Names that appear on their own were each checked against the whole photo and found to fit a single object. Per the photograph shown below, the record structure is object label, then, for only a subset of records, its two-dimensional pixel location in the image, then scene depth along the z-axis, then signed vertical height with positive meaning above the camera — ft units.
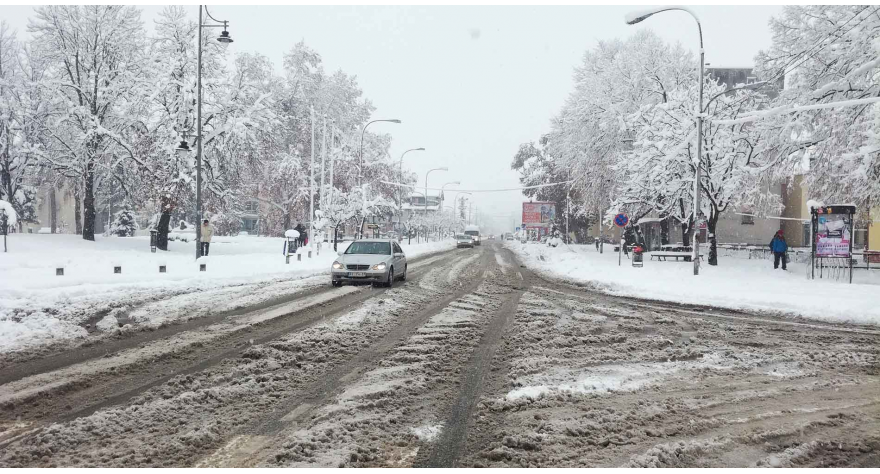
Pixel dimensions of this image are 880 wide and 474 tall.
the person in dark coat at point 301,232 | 119.16 -0.65
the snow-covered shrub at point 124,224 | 182.61 +0.99
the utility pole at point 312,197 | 118.01 +4.23
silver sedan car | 56.29 -3.38
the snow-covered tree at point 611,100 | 109.50 +24.75
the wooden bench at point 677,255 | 96.13 -3.67
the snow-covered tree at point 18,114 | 105.60 +19.83
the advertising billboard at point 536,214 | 261.15 +7.20
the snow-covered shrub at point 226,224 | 168.57 +1.25
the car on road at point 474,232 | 242.91 -0.71
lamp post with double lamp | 76.20 +10.36
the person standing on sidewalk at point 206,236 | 86.92 -1.17
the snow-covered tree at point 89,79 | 101.45 +25.75
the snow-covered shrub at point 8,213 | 84.02 +1.85
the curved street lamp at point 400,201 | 194.55 +9.42
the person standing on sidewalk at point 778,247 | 87.56 -2.01
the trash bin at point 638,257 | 87.97 -3.77
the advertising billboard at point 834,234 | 63.62 -0.05
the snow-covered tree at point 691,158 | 85.20 +10.92
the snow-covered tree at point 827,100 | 61.87 +14.69
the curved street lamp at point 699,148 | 62.80 +9.76
